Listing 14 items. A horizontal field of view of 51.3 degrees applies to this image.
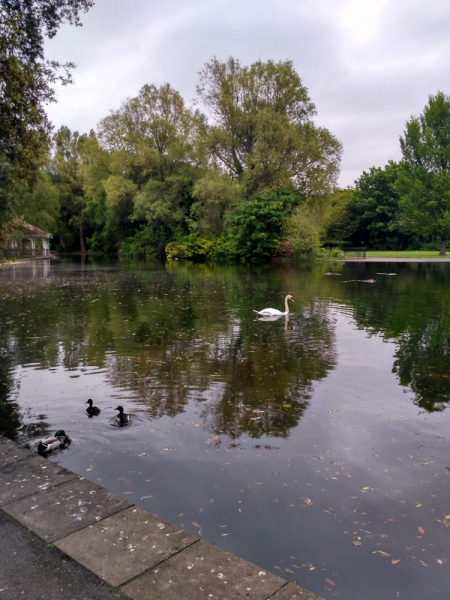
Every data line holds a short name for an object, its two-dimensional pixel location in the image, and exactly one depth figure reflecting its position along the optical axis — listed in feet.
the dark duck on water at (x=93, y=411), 22.03
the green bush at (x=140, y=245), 201.57
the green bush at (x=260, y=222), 144.66
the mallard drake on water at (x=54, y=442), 18.04
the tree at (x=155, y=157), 179.93
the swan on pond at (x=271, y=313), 47.19
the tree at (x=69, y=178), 239.09
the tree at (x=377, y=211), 229.45
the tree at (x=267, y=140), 147.84
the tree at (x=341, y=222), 232.94
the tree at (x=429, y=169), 176.35
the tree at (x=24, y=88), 30.76
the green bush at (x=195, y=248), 172.45
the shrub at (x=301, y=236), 146.00
